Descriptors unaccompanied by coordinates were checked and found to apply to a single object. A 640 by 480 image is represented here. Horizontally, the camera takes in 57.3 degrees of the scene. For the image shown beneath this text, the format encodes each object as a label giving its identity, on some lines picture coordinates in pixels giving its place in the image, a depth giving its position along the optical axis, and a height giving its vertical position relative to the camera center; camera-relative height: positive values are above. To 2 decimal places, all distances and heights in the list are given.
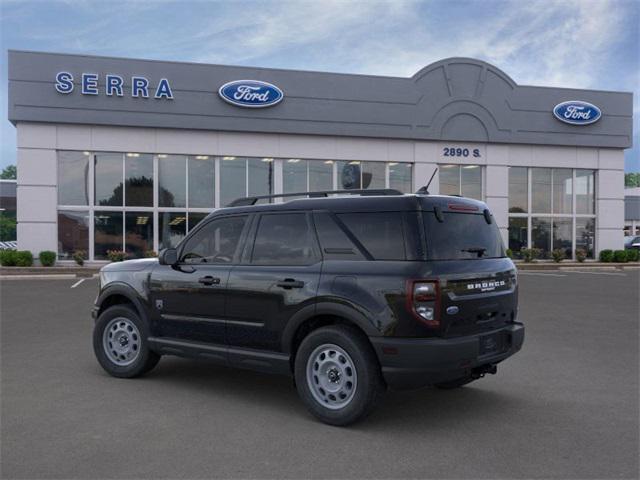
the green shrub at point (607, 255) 29.84 -0.79
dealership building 24.09 +4.33
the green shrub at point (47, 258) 23.31 -0.86
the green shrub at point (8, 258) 22.89 -0.86
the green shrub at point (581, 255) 29.61 -0.79
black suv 4.66 -0.51
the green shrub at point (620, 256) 29.80 -0.83
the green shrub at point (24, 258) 22.91 -0.86
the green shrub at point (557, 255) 28.89 -0.78
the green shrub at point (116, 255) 23.66 -0.74
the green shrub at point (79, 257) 23.61 -0.82
